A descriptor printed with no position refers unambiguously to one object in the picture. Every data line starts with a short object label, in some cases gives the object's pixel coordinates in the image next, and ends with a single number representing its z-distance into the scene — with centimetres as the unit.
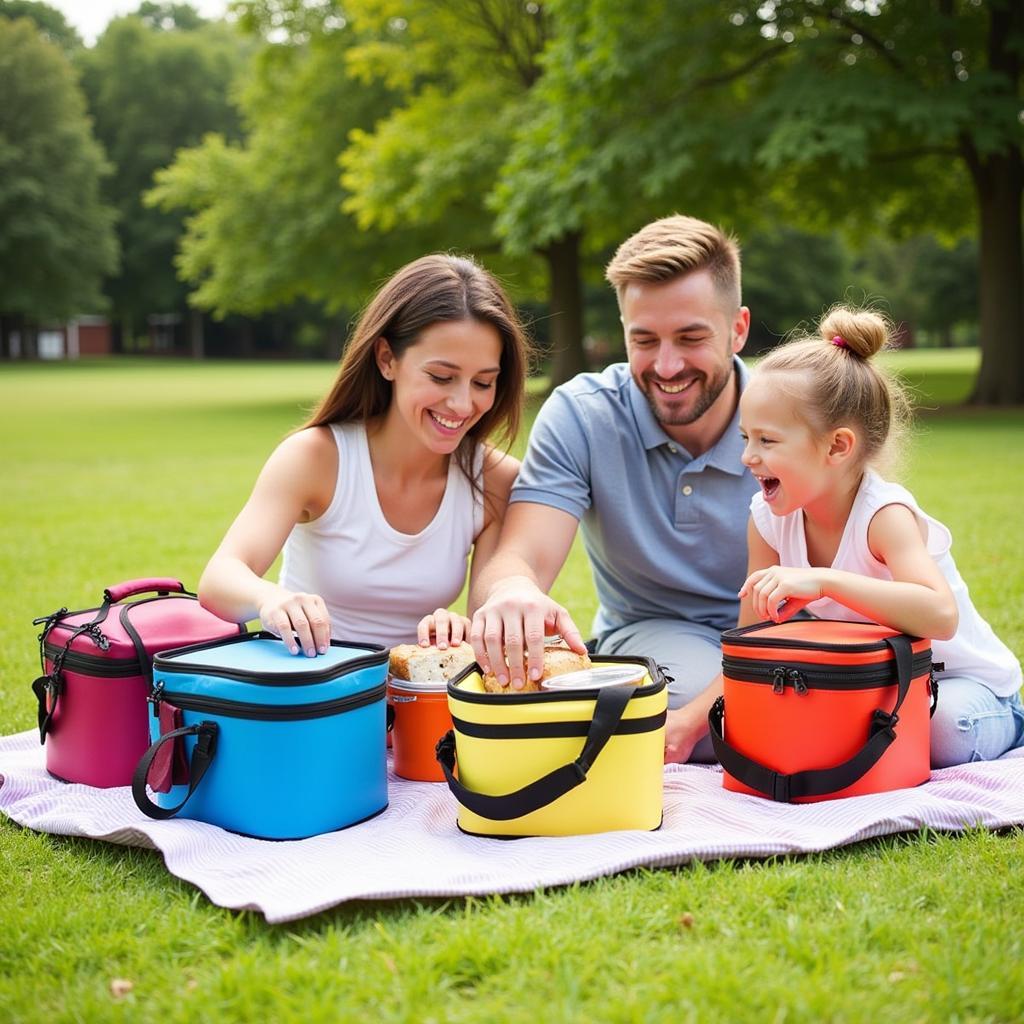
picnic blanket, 274
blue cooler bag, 306
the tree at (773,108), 1488
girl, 344
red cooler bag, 318
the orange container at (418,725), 354
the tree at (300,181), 2428
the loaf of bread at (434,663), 354
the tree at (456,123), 2027
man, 400
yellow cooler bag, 296
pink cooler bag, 348
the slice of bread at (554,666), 313
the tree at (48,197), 4631
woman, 383
